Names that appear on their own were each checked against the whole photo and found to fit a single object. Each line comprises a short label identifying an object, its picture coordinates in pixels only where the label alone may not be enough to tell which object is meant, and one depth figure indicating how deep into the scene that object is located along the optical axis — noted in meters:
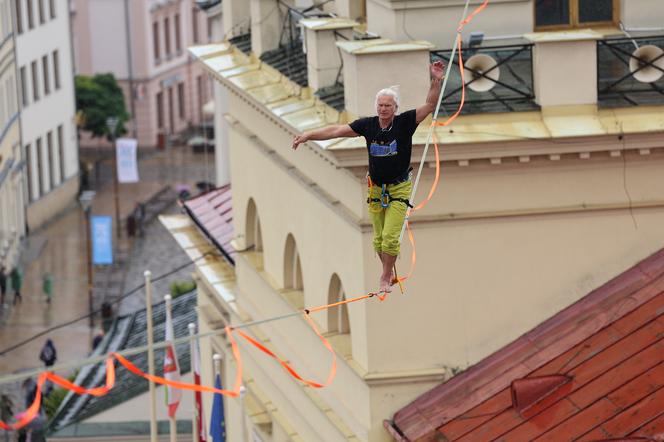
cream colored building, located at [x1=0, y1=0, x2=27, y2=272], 82.44
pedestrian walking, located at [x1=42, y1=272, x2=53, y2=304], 74.38
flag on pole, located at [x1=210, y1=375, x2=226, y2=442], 37.34
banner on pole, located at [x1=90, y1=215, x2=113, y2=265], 74.81
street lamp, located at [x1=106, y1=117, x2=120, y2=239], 85.88
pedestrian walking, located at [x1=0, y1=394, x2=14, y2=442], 56.68
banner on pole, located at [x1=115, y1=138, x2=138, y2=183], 84.88
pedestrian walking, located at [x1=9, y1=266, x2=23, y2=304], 75.00
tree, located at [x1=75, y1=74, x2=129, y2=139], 102.19
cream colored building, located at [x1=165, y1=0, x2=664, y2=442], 28.92
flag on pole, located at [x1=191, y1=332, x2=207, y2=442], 40.72
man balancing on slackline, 23.92
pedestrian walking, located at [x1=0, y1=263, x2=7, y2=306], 74.62
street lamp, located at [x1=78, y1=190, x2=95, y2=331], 71.81
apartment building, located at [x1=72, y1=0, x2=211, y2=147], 110.94
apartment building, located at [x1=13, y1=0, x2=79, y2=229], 90.56
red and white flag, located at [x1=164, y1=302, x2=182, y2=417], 39.56
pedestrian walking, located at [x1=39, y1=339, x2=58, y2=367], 60.34
